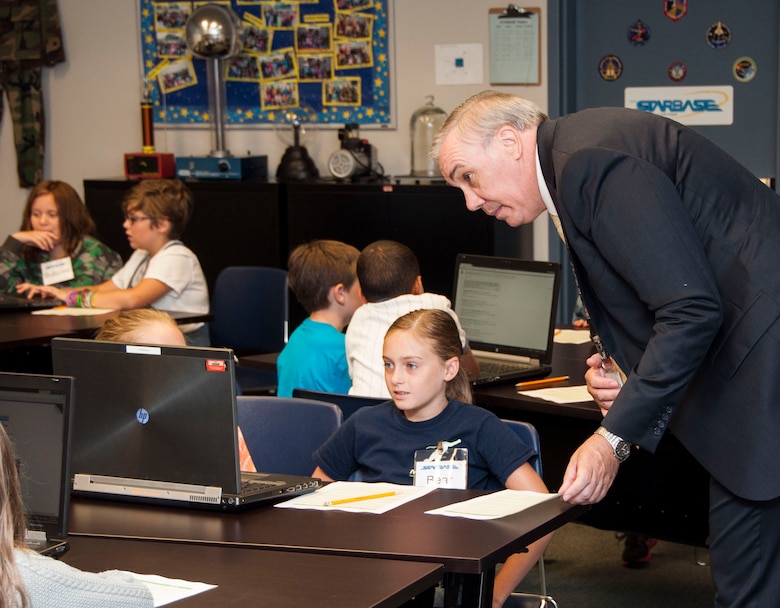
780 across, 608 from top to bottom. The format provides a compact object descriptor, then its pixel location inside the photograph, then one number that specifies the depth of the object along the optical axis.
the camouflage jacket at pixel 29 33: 7.02
